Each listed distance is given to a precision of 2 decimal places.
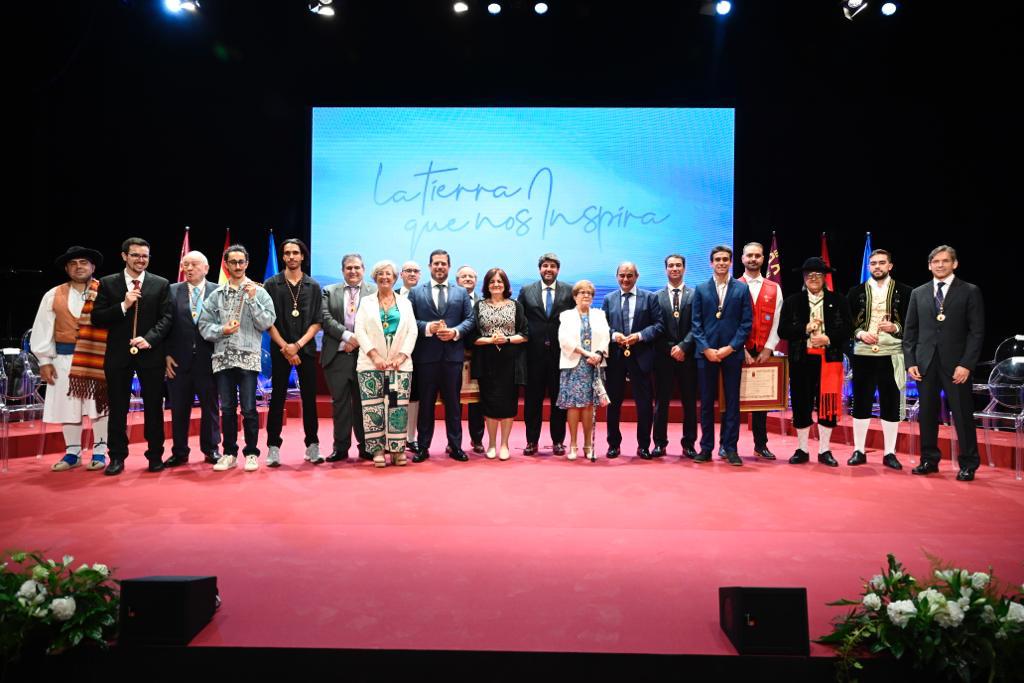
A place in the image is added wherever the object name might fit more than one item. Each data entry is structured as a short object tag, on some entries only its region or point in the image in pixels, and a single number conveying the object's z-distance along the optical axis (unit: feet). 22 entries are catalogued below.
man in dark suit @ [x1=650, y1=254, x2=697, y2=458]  17.19
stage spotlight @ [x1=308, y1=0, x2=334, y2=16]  23.97
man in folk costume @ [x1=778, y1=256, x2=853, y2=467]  16.58
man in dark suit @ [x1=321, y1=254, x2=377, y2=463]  15.96
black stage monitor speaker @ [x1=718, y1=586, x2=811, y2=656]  6.12
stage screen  26.55
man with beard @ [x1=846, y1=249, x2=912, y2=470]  16.37
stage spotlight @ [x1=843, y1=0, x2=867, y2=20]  22.88
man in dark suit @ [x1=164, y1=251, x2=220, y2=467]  15.25
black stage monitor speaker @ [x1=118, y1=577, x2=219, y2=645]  6.26
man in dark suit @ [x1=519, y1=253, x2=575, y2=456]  17.47
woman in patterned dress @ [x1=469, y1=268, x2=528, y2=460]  16.79
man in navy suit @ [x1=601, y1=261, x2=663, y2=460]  17.02
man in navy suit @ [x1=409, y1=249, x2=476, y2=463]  16.35
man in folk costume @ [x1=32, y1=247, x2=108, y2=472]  15.07
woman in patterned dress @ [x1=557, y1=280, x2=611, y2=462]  16.51
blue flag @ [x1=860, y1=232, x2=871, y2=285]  25.80
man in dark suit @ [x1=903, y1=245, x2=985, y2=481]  14.79
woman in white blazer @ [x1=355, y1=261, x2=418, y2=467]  15.40
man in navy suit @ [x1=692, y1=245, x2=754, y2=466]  16.31
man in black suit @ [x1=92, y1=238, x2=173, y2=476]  14.64
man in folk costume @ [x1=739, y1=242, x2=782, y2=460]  17.07
